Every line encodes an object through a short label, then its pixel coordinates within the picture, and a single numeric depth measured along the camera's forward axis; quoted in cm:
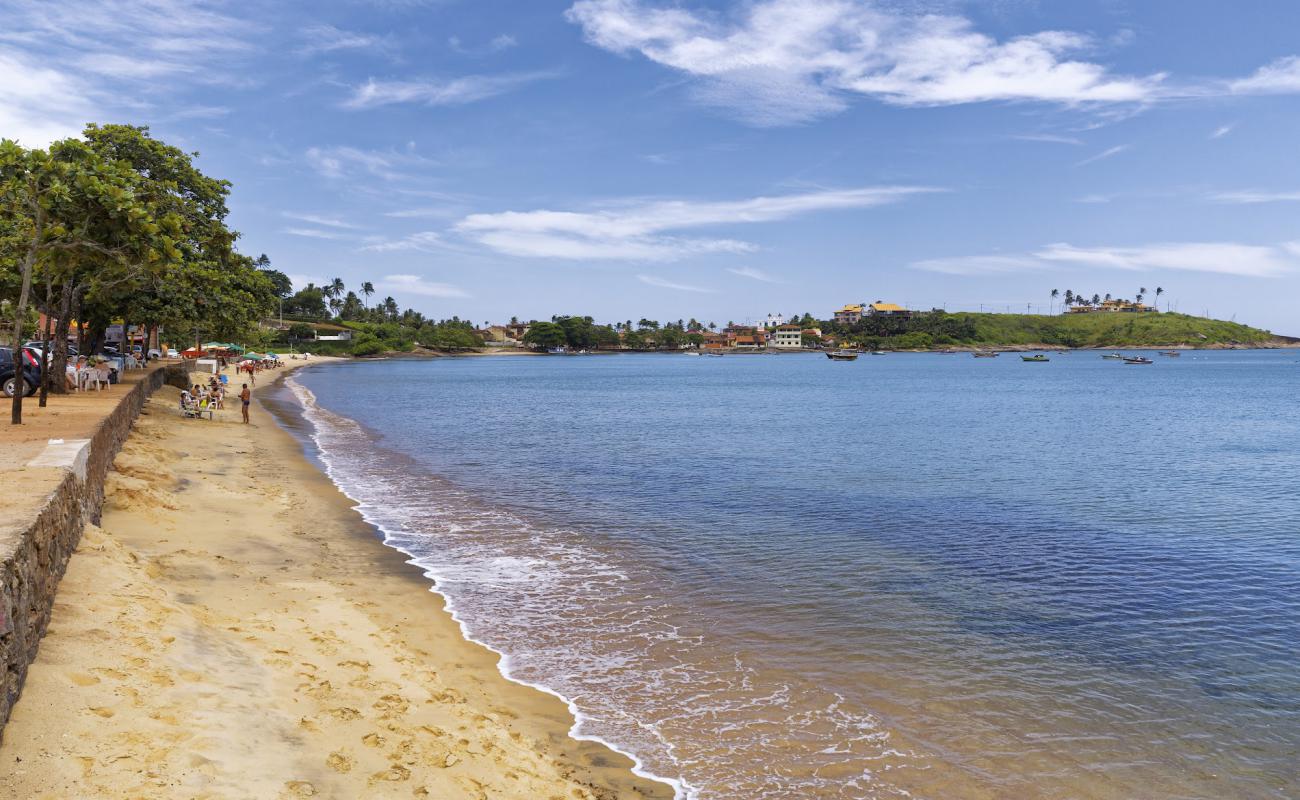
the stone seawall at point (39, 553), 701
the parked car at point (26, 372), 2866
